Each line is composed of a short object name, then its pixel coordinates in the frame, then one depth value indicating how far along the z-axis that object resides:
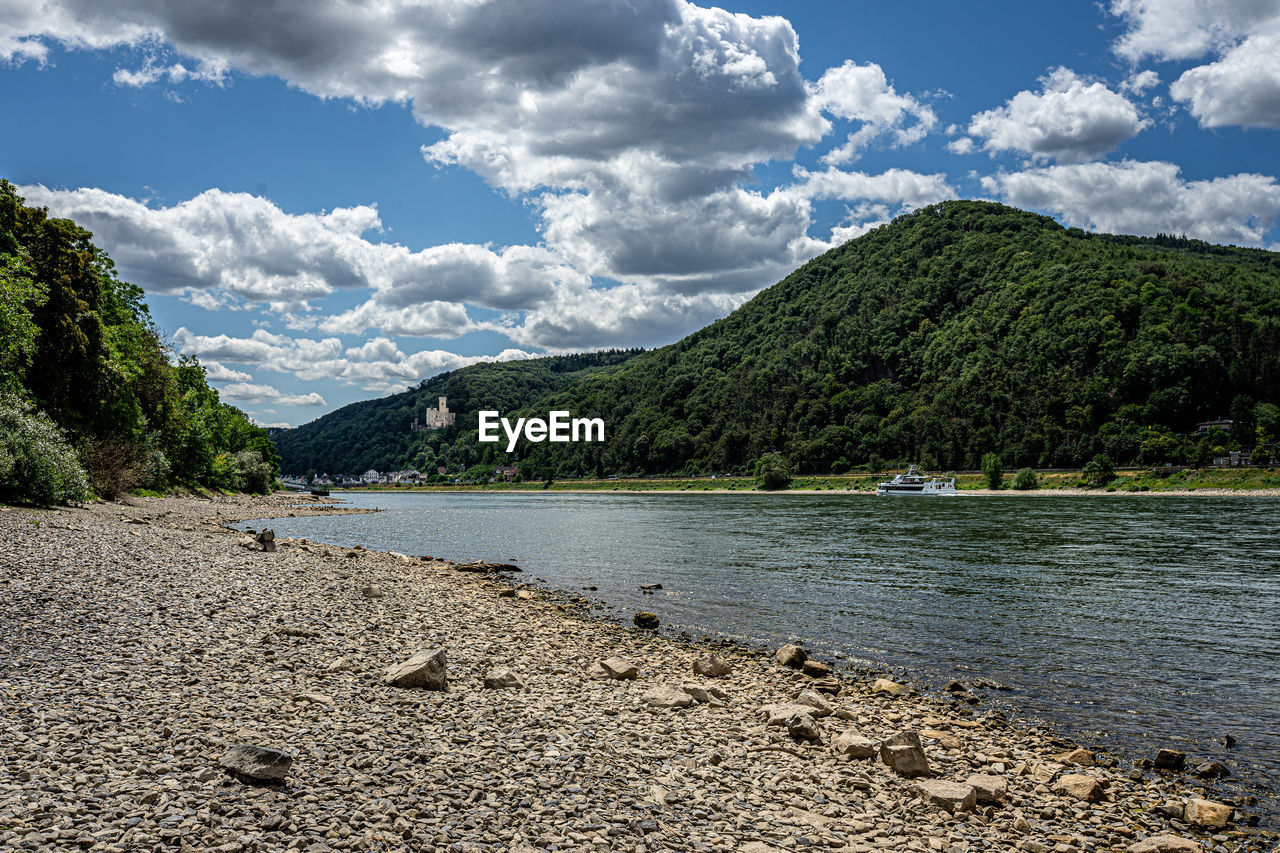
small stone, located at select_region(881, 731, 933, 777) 9.38
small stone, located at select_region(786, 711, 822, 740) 10.44
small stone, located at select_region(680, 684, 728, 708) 12.00
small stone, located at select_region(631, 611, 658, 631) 19.34
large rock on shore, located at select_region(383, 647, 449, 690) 11.12
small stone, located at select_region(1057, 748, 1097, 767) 10.06
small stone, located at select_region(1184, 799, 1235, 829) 8.41
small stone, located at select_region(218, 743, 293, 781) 6.94
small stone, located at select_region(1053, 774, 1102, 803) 8.95
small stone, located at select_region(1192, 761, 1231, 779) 9.77
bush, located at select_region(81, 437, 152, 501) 43.66
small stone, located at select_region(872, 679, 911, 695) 13.27
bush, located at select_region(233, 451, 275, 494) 98.94
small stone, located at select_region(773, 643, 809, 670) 15.12
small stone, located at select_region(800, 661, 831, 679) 14.33
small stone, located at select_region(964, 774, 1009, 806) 8.64
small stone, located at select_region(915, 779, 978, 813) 8.41
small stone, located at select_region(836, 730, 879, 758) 9.78
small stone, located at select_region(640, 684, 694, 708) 11.53
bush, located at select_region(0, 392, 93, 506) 30.80
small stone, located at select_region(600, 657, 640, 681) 13.26
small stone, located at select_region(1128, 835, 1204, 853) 7.64
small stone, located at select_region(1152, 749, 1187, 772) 10.03
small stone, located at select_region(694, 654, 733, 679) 13.98
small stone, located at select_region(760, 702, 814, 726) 10.95
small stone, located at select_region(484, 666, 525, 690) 11.79
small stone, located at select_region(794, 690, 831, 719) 11.60
